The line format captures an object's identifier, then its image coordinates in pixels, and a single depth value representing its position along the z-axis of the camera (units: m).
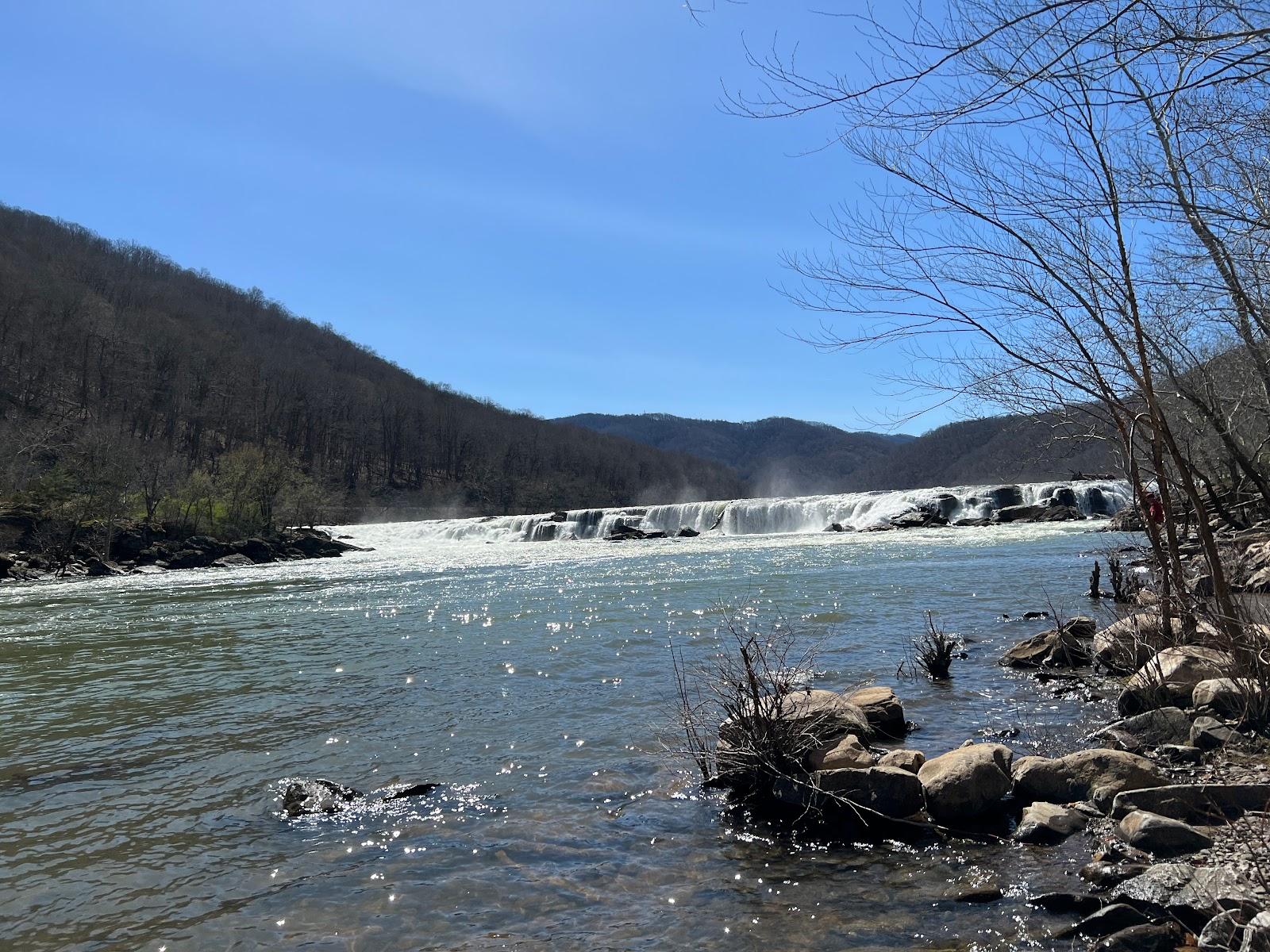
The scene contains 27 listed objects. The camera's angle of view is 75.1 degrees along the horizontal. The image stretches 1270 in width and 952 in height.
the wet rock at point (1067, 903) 3.86
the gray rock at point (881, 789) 5.11
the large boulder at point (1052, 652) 9.21
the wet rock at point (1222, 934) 3.08
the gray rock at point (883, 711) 6.96
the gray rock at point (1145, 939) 3.33
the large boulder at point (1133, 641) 7.12
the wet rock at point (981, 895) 4.11
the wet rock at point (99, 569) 30.89
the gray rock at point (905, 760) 5.54
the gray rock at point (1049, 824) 4.66
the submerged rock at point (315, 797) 5.90
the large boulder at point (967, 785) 5.07
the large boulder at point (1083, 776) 4.97
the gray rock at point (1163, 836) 4.03
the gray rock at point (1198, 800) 4.26
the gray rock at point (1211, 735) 5.45
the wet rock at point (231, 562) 36.16
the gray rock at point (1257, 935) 2.77
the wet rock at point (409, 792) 6.11
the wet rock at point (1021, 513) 39.88
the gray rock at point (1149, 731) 5.91
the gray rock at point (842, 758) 5.38
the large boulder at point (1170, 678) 6.50
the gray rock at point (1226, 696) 5.52
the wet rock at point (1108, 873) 3.96
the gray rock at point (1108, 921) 3.58
